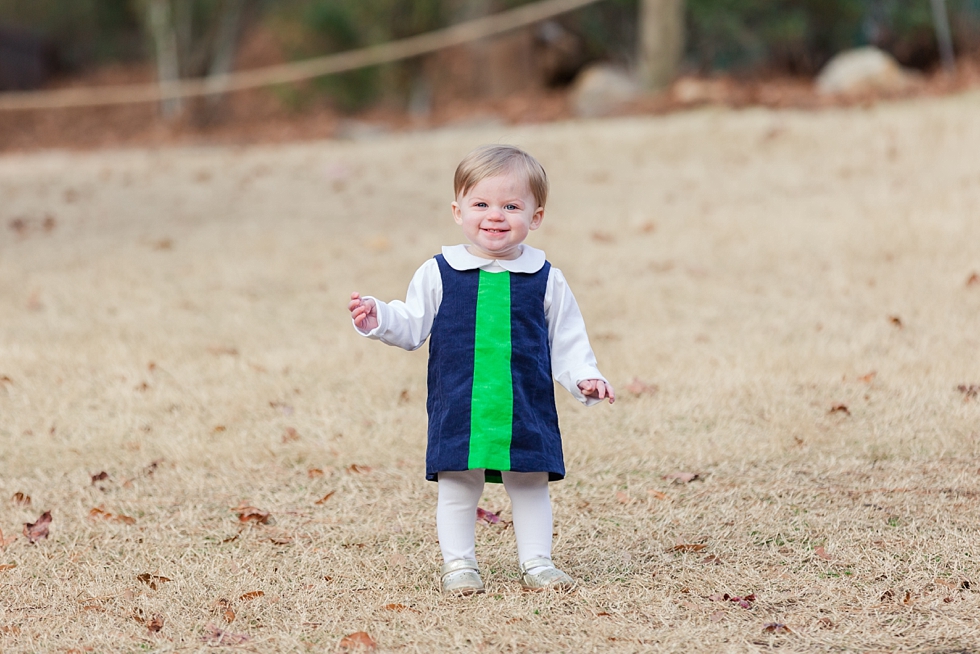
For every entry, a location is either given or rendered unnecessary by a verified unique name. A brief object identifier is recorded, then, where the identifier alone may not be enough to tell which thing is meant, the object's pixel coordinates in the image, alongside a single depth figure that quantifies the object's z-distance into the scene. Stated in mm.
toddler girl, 6781
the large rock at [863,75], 28562
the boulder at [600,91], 29094
